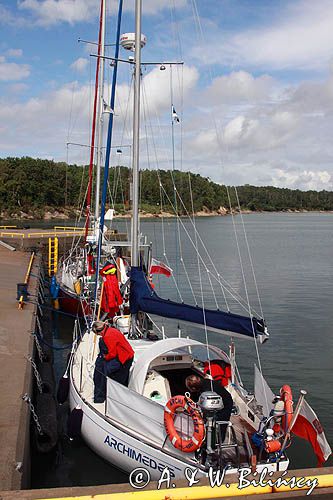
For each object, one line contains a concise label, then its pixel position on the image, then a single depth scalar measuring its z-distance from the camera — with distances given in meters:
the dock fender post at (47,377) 11.77
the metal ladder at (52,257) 30.55
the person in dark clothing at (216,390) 7.52
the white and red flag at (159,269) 16.30
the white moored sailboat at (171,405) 6.85
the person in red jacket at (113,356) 8.63
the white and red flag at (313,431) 6.73
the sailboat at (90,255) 20.04
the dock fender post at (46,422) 9.47
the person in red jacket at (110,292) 12.62
